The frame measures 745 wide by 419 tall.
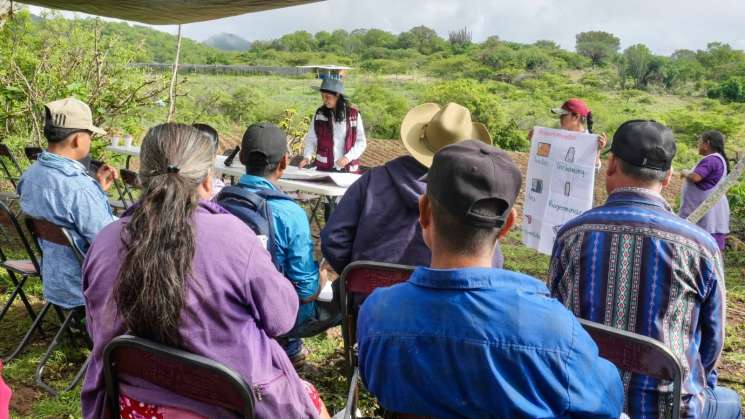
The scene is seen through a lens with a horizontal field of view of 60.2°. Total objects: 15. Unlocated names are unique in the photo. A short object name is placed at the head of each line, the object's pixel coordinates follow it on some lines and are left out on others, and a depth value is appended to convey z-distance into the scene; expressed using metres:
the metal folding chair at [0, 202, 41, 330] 3.32
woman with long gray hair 1.69
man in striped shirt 1.92
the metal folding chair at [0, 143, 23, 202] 5.77
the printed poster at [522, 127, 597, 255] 4.52
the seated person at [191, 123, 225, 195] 3.51
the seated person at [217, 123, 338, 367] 2.64
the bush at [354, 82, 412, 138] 23.62
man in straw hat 2.63
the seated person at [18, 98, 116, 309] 3.14
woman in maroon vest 6.13
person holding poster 5.02
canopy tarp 4.49
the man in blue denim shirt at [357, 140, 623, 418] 1.20
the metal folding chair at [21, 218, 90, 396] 3.04
